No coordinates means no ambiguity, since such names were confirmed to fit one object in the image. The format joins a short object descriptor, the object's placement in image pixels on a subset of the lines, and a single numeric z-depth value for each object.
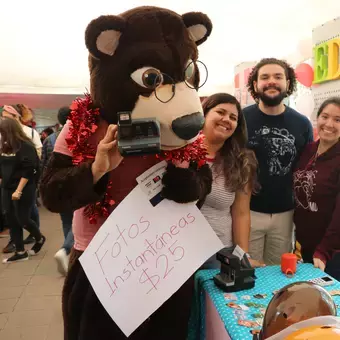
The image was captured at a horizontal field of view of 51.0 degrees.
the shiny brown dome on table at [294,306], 0.59
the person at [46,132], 5.58
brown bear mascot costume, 0.80
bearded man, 1.64
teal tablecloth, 0.98
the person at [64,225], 2.41
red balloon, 2.49
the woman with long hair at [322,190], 1.47
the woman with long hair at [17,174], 2.74
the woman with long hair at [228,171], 1.37
